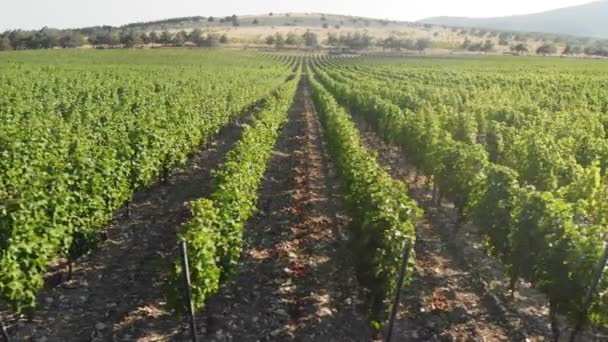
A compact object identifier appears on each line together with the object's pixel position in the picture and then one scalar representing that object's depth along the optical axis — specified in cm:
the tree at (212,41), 16675
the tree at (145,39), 16482
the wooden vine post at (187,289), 808
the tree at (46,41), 15175
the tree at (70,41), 15300
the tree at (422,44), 17062
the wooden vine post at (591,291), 804
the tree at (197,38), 16738
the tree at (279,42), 18000
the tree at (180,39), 16373
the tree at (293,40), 18662
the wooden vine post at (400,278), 852
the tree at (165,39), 17042
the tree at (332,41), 19155
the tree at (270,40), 18462
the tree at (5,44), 13740
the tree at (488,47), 16888
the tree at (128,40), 15638
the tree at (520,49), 16288
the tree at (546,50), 16149
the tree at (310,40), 18738
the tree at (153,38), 17200
